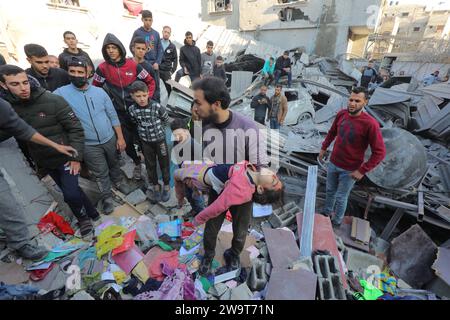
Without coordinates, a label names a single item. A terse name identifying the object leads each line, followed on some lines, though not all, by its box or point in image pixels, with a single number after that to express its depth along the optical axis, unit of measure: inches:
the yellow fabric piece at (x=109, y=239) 100.2
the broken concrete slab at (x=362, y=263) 116.8
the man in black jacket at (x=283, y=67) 387.9
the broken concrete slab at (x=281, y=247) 103.1
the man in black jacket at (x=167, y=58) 197.2
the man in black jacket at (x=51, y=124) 84.1
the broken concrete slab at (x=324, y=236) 111.0
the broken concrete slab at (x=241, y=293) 87.2
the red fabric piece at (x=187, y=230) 118.6
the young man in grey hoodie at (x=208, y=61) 289.0
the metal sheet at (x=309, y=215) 108.9
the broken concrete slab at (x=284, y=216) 130.1
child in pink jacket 68.6
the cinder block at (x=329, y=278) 85.6
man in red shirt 109.1
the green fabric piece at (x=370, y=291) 97.7
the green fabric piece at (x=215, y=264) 100.3
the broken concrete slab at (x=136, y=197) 136.5
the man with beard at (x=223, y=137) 68.8
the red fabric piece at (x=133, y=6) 341.5
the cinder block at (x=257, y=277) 90.8
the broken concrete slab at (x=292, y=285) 82.2
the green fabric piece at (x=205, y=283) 93.2
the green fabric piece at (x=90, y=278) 91.4
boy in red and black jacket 119.3
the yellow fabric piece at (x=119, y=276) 93.5
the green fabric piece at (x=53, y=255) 96.3
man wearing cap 103.8
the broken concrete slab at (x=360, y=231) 131.4
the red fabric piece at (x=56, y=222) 108.7
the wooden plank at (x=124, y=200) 129.9
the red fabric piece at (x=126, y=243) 99.9
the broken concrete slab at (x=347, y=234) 130.4
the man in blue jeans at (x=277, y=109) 261.0
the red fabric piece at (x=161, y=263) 95.6
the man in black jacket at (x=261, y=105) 258.8
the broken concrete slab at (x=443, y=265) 109.1
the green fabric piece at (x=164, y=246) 108.8
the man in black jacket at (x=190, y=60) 221.9
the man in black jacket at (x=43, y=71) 111.3
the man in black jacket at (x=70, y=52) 138.3
